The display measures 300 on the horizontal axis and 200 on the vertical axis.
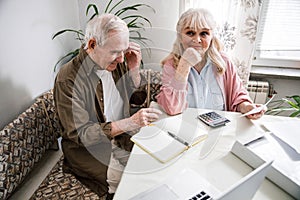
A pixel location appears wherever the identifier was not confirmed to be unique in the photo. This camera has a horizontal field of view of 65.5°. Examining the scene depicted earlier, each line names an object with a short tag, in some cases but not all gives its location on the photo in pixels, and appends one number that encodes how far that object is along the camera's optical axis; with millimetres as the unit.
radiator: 2014
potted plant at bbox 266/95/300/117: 2150
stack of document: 813
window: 1923
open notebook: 990
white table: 820
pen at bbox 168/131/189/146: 1044
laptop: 672
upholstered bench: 1177
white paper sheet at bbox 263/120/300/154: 1023
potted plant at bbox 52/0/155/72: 2031
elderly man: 1145
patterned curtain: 1716
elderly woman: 1320
